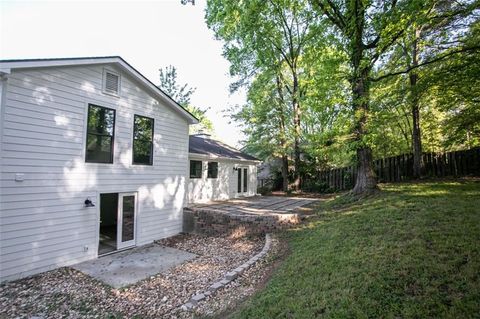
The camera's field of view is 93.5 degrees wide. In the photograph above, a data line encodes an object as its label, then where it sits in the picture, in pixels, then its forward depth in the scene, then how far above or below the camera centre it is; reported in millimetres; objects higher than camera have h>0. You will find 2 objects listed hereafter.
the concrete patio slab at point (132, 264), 5242 -2440
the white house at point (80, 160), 5098 +342
